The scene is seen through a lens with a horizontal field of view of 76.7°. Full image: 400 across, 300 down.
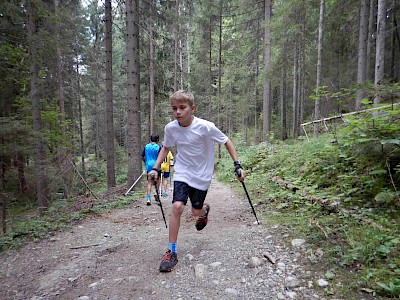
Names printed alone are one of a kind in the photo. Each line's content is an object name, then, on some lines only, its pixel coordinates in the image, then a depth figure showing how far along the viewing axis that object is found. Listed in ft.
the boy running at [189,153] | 10.86
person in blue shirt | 24.10
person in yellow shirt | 26.30
